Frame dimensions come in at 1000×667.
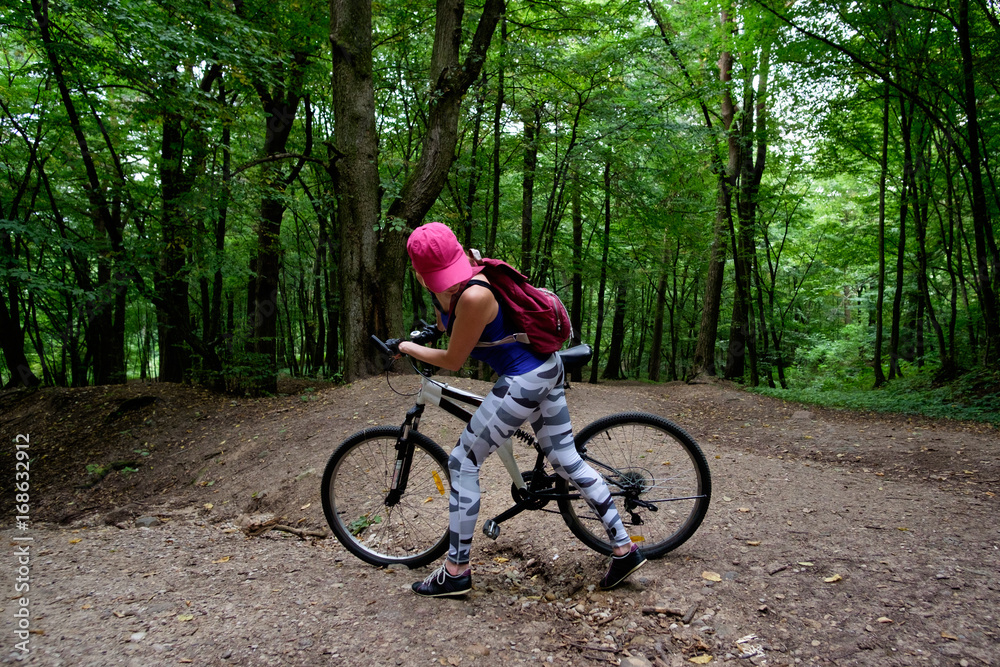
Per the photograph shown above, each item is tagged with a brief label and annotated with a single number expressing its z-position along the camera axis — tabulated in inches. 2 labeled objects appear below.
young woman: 93.4
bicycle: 115.0
